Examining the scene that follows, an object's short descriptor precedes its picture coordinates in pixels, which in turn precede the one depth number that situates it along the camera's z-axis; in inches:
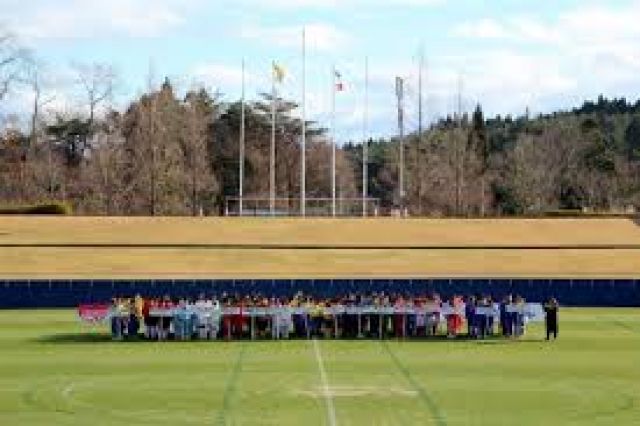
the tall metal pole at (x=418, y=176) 4121.6
